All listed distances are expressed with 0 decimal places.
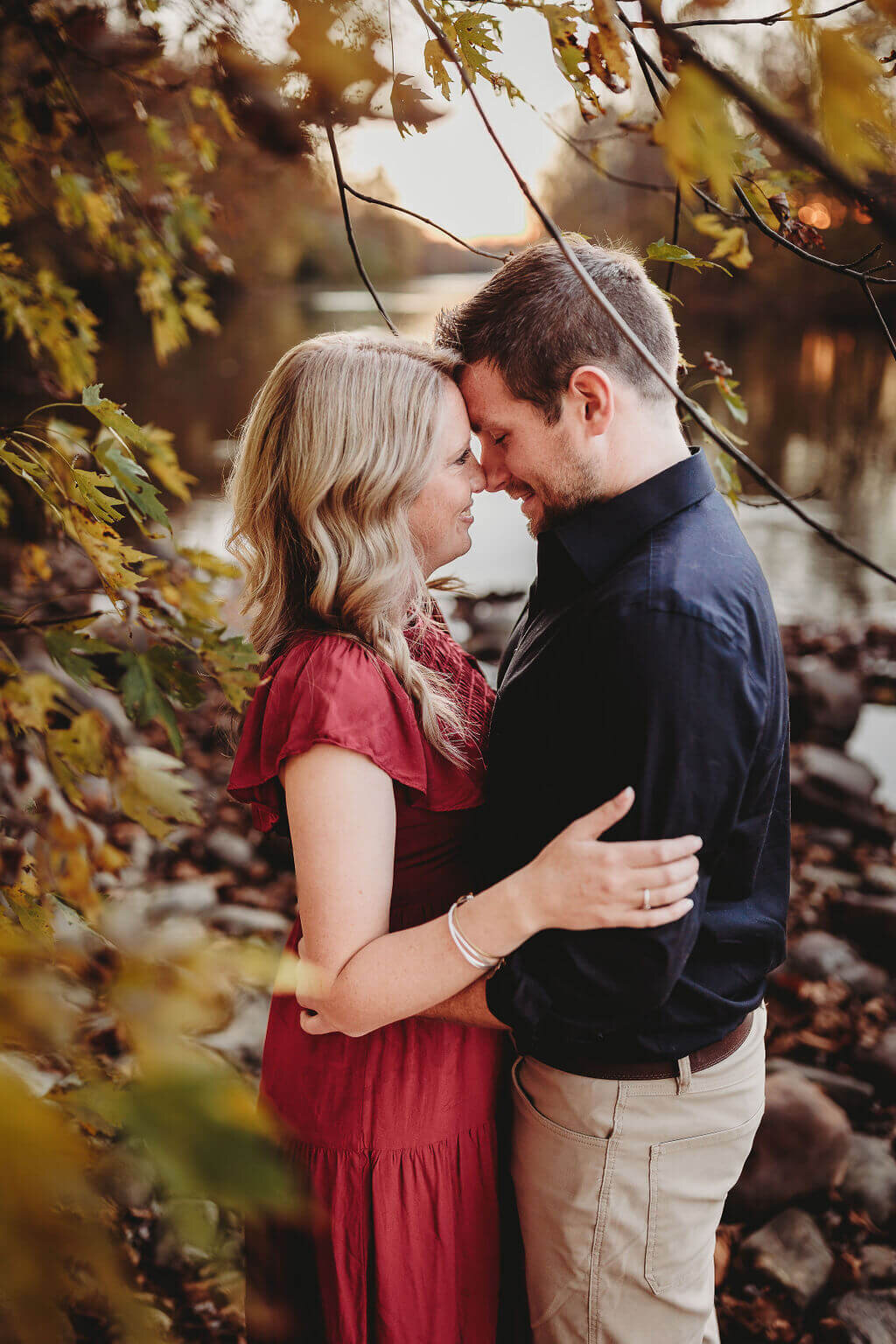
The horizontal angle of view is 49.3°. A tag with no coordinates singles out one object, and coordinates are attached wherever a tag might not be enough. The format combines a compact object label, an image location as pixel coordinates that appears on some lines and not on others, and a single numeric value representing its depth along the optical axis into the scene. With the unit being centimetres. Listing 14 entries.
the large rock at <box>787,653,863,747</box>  679
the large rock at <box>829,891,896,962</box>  447
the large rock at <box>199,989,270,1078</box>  338
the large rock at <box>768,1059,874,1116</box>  357
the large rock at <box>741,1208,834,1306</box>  285
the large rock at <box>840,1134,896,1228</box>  314
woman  159
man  149
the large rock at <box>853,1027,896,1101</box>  366
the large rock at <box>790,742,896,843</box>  567
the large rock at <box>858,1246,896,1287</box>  292
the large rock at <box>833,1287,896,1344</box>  271
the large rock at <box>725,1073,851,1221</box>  305
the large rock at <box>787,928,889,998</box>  419
